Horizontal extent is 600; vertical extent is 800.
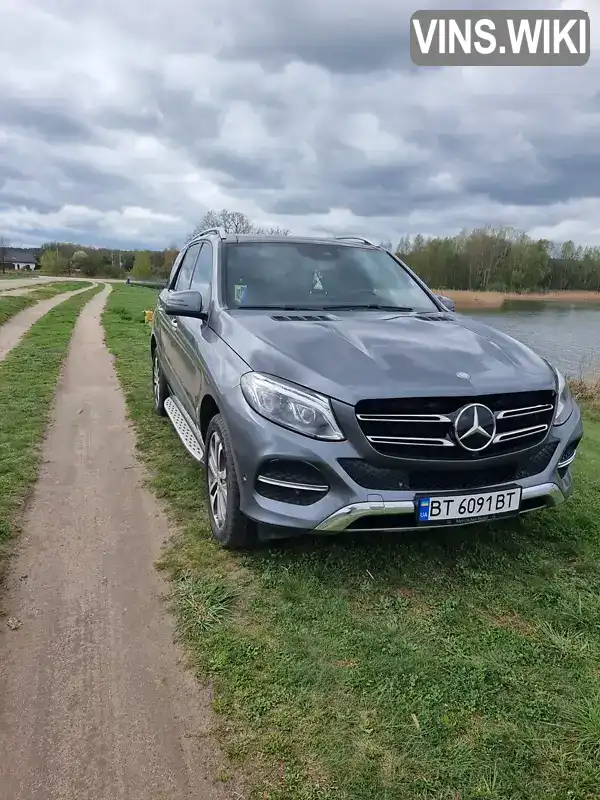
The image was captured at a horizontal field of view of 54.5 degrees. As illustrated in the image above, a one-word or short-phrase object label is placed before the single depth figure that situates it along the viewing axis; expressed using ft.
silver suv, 9.24
